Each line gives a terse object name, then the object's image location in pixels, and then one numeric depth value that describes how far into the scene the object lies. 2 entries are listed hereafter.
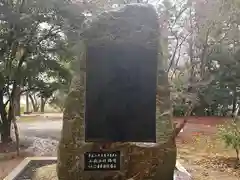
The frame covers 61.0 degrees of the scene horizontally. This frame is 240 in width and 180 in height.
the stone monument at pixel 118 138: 2.76
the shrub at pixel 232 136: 4.49
